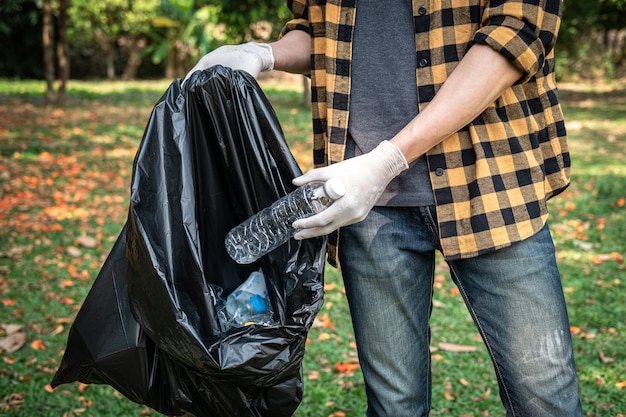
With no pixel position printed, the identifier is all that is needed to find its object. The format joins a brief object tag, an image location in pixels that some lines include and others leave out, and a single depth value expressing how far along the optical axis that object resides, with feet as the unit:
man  4.79
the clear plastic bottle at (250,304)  5.37
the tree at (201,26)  34.12
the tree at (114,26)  56.80
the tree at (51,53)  35.81
